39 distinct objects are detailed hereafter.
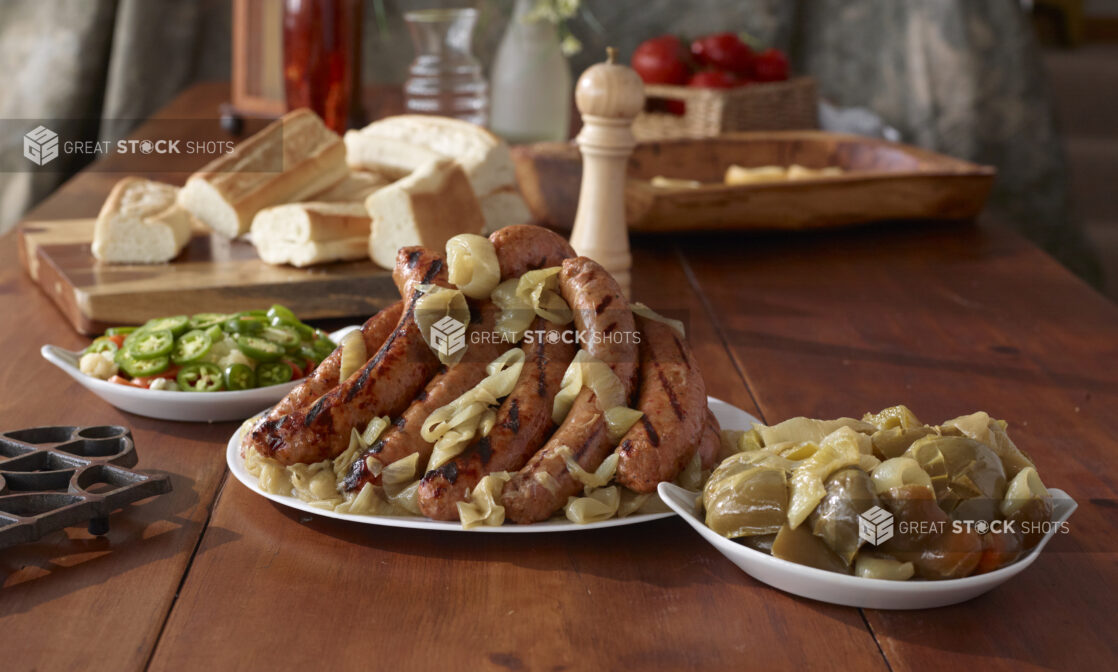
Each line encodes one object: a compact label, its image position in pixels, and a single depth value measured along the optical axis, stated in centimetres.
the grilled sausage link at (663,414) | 118
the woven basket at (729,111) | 348
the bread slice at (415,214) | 215
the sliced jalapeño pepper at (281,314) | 172
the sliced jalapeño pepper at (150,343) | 157
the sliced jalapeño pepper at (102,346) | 164
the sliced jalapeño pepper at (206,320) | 166
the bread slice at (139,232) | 216
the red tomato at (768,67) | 381
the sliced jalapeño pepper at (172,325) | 162
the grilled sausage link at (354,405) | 124
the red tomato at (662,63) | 374
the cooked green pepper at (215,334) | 161
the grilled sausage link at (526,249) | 130
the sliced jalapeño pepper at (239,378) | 155
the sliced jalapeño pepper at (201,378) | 155
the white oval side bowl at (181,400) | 151
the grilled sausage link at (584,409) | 116
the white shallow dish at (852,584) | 104
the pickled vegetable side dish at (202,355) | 156
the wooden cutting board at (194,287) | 199
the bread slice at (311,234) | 214
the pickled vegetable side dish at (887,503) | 105
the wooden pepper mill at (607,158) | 188
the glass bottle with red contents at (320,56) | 328
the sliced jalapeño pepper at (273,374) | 158
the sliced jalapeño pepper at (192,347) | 158
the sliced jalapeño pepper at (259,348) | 158
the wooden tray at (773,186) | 256
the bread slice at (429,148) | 252
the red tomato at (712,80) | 357
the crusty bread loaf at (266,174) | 227
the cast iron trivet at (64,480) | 113
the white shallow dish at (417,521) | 115
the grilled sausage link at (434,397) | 121
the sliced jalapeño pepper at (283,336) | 163
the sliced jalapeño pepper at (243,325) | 164
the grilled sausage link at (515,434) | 117
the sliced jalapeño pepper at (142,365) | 157
